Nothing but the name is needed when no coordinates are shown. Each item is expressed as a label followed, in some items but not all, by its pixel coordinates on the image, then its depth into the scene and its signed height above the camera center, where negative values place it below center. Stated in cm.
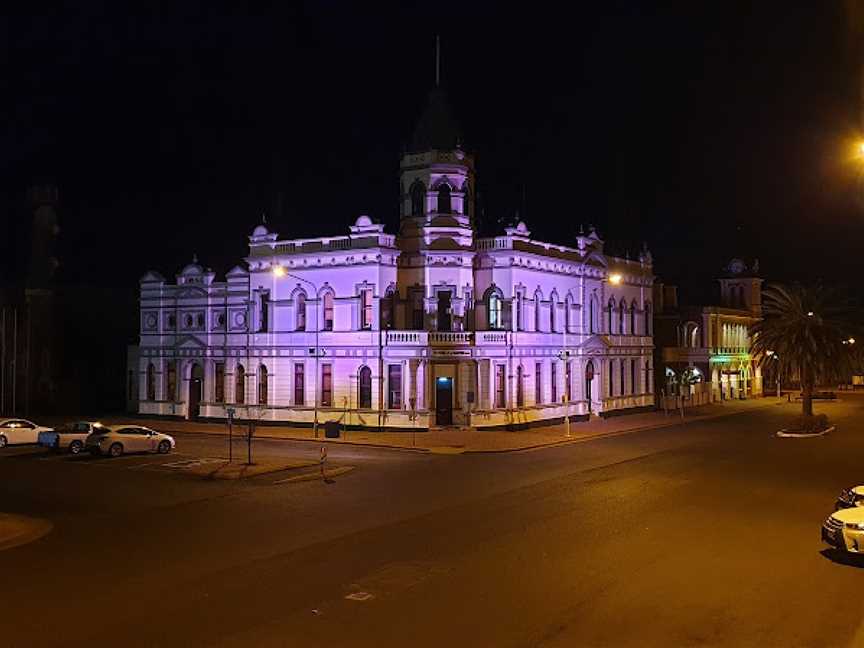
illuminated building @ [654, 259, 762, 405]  6850 +108
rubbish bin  3195 -243
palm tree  4456 +141
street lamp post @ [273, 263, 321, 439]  4628 +93
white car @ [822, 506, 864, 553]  1579 -317
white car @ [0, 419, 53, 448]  3856 -289
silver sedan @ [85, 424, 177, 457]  3416 -300
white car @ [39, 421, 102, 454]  3584 -296
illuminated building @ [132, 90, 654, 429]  4516 +238
